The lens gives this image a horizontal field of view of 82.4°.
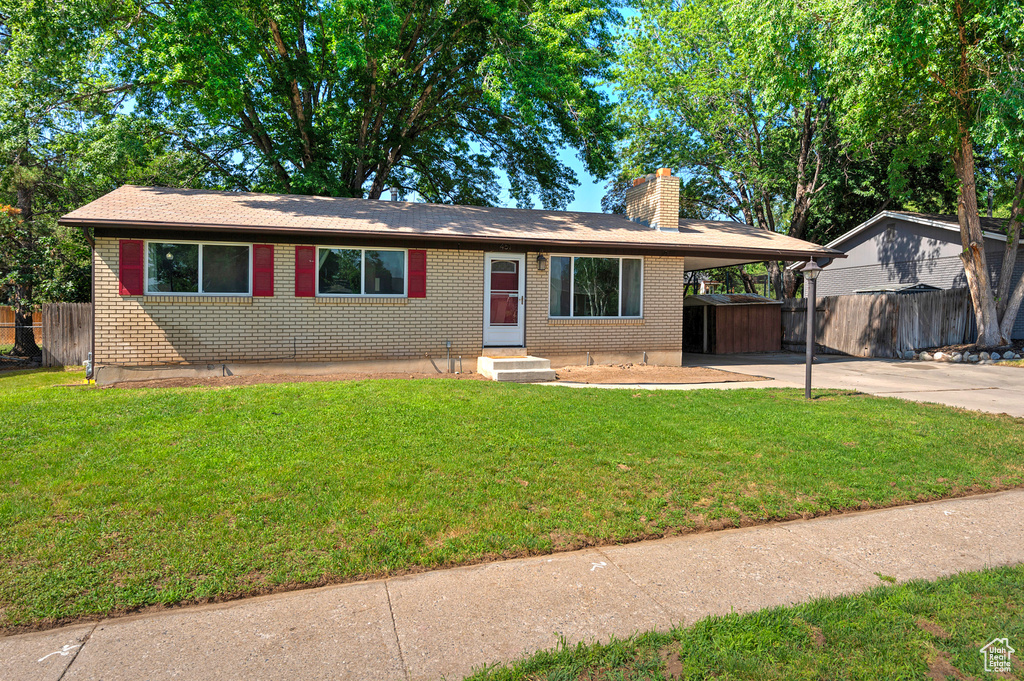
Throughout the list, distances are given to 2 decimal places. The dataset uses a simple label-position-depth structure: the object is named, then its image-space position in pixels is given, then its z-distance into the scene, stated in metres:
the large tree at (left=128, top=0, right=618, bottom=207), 14.40
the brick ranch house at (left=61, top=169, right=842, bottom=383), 10.52
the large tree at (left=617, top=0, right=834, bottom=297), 24.06
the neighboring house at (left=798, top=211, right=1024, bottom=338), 19.21
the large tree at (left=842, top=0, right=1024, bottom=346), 12.54
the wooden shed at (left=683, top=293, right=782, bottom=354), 18.31
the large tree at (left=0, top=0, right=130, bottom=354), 13.77
